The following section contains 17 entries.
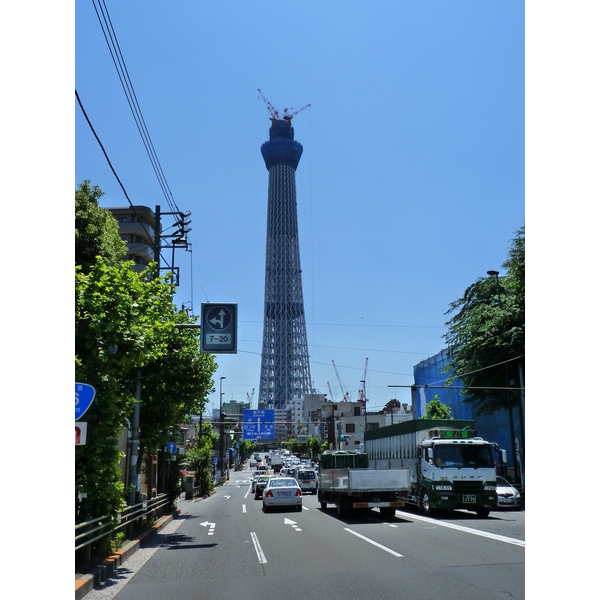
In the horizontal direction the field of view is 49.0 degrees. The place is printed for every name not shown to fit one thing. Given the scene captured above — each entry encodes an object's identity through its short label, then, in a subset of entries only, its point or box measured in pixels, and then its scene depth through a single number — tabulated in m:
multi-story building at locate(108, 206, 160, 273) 65.20
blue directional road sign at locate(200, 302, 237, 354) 16.36
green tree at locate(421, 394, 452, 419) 48.84
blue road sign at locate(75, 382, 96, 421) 9.74
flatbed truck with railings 23.36
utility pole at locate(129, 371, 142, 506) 19.61
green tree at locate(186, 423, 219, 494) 49.58
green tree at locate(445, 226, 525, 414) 35.00
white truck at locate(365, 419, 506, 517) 23.69
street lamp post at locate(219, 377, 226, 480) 79.18
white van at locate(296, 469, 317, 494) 50.22
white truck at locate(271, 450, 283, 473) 99.66
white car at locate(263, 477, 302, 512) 28.89
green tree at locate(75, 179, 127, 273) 27.72
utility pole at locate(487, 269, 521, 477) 35.28
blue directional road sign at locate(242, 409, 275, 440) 60.47
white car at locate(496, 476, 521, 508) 28.23
